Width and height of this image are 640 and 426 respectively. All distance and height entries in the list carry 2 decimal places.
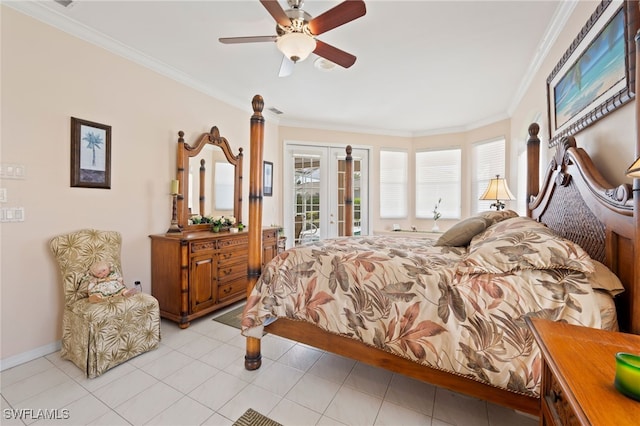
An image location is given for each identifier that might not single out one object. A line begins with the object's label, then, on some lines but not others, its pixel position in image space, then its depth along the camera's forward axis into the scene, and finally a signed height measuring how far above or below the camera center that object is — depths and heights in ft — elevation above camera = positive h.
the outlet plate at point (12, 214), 6.52 -0.06
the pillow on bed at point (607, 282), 3.84 -0.96
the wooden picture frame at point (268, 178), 14.82 +1.90
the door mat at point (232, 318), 9.25 -3.78
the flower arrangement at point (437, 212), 16.06 +0.10
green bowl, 1.93 -1.18
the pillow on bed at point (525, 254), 3.95 -0.63
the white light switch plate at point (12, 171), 6.50 +1.00
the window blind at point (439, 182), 16.67 +2.01
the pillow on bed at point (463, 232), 6.82 -0.48
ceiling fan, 5.44 +4.11
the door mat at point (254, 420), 5.00 -3.89
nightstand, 1.87 -1.33
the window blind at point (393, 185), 17.71 +1.86
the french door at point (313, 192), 16.19 +1.28
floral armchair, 6.33 -2.61
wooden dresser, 8.79 -2.07
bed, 3.92 -1.34
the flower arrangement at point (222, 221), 11.08 -0.35
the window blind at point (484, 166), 14.40 +2.66
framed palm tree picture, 7.67 +1.71
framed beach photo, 4.38 +2.91
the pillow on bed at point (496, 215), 7.19 -0.03
